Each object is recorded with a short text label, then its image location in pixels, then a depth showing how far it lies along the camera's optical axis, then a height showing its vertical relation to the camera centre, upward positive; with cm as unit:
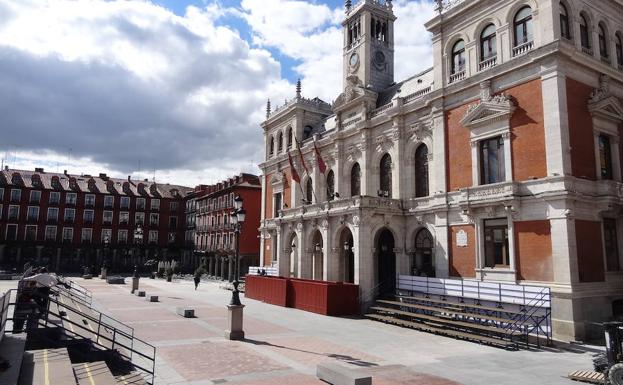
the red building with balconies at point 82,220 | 6919 +561
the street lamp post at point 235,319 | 1789 -260
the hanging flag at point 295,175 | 3642 +657
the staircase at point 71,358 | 1030 -278
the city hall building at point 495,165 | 2089 +523
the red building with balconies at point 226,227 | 5978 +398
